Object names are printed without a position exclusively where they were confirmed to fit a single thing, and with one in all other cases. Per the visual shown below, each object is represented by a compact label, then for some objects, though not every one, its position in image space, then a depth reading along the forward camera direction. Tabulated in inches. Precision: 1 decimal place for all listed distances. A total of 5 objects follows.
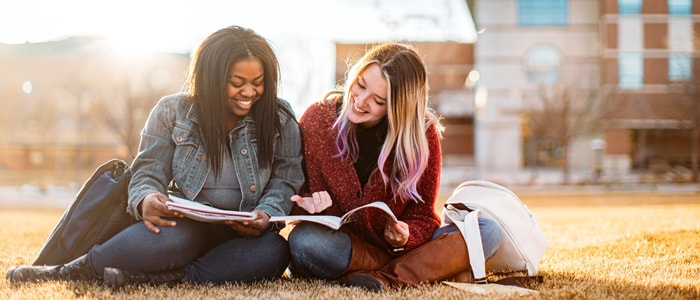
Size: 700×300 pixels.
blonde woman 114.8
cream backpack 122.3
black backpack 117.0
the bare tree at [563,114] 786.8
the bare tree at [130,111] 772.0
